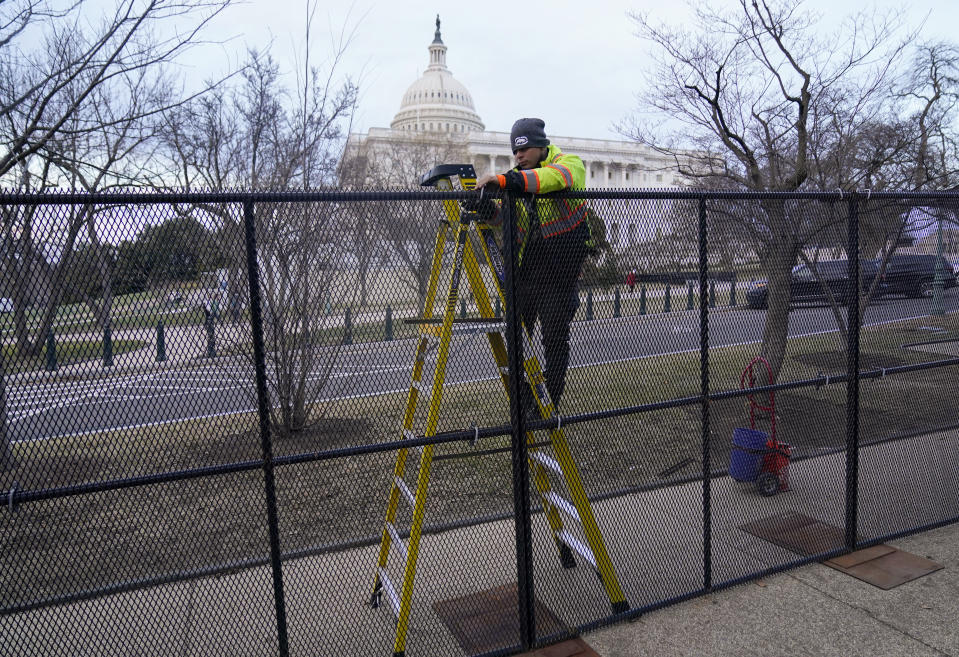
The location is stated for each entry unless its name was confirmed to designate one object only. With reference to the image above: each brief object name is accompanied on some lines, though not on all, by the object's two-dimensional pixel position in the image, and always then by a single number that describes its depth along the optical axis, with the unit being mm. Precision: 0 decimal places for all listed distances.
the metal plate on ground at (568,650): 3129
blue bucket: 4707
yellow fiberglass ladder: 3020
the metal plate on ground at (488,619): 3221
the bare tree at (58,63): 5090
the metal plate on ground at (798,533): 4105
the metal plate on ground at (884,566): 3756
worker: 3133
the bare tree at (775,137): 7461
